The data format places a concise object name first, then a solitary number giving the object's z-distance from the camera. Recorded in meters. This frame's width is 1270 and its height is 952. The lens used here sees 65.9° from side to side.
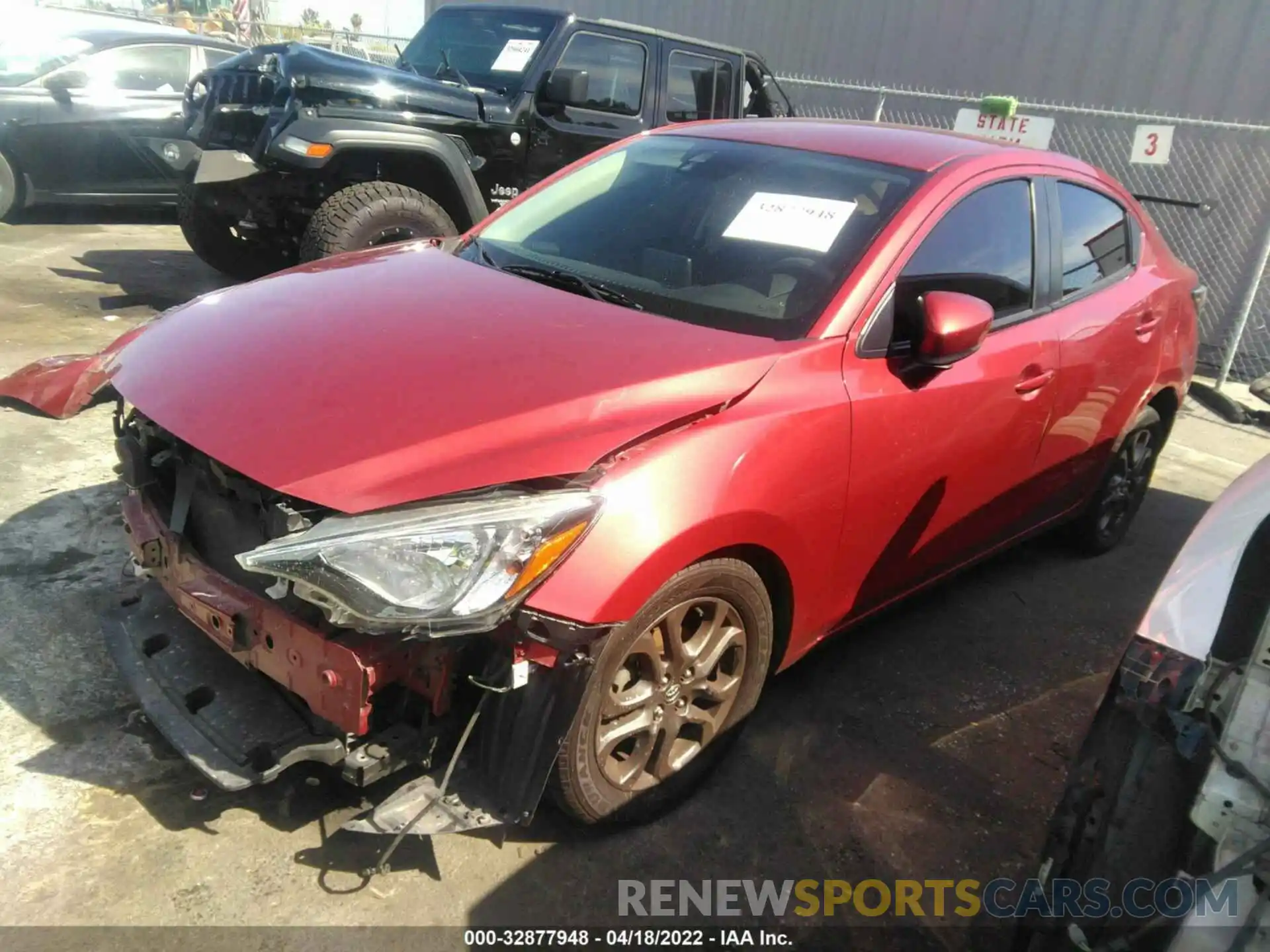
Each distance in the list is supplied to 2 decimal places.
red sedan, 2.05
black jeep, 5.70
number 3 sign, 7.68
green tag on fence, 8.09
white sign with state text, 8.10
